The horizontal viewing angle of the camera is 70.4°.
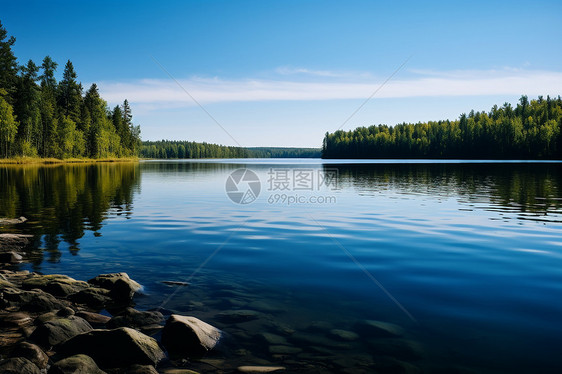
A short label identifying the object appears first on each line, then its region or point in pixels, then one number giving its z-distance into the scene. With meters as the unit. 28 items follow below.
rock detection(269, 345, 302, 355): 7.14
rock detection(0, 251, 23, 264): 13.47
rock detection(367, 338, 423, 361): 6.99
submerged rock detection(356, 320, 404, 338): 7.79
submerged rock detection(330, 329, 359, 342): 7.65
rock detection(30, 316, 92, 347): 7.29
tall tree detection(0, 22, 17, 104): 96.98
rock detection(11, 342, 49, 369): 6.40
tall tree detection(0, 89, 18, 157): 86.88
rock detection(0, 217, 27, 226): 19.87
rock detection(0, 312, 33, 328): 8.19
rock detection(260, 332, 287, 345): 7.55
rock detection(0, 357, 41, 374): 5.70
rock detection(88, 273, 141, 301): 9.95
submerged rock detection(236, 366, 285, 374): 6.45
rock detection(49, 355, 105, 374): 5.89
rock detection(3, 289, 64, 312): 9.06
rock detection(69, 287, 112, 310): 9.61
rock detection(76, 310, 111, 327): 8.49
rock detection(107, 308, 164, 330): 8.22
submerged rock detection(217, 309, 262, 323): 8.59
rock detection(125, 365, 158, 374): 6.24
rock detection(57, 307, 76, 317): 8.57
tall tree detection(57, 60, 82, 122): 126.38
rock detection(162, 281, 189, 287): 10.91
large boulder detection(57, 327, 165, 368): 6.68
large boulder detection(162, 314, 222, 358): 7.22
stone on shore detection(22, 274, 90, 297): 10.01
